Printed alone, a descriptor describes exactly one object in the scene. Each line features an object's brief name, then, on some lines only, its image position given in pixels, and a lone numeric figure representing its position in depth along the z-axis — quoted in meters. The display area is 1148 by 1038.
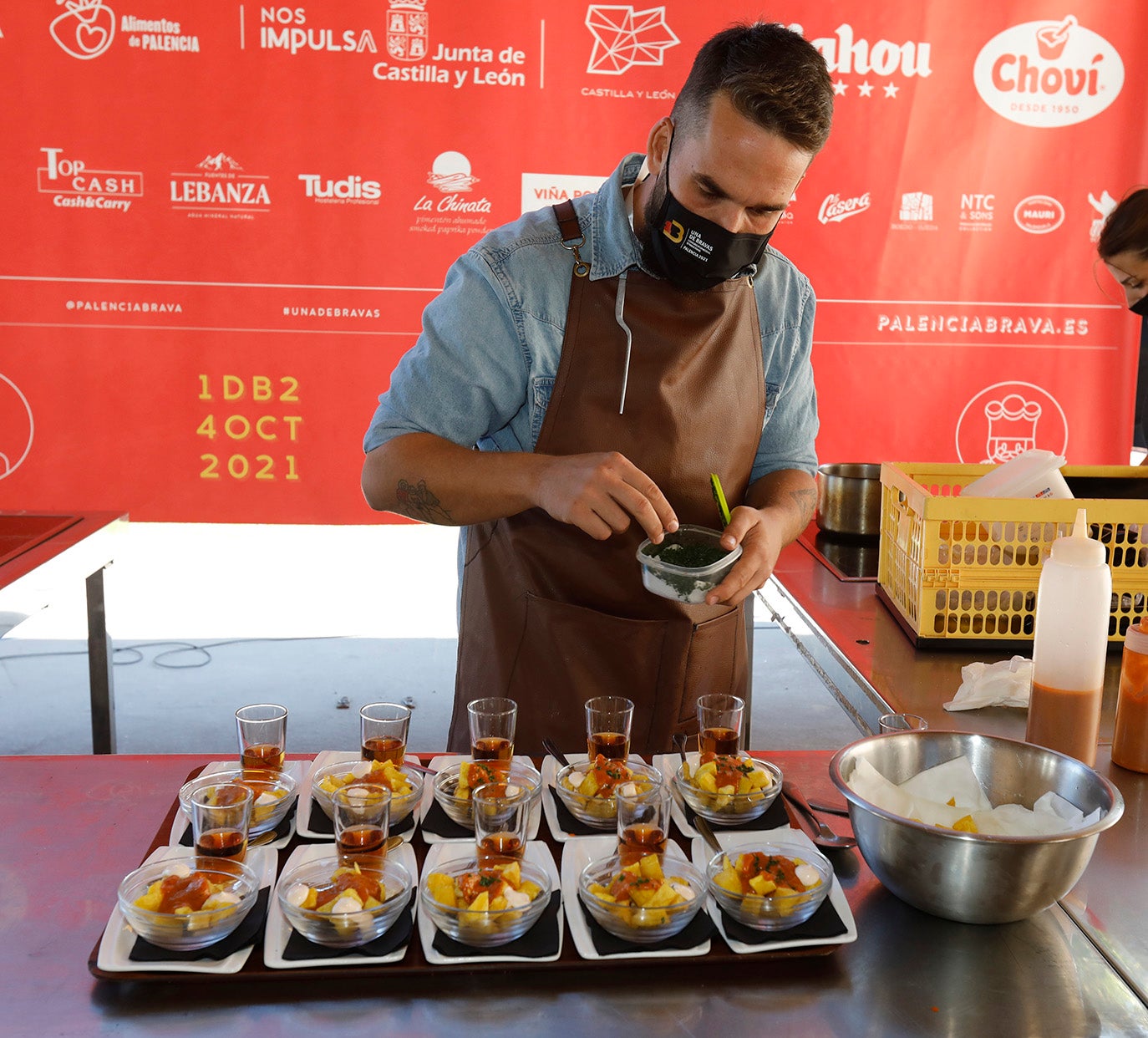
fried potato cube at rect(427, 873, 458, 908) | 1.11
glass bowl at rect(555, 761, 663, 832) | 1.35
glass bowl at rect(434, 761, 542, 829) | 1.35
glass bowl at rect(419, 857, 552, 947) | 1.08
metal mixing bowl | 1.10
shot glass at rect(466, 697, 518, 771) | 1.51
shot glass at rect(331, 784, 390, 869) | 1.17
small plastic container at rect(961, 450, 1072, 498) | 2.07
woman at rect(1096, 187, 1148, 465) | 2.61
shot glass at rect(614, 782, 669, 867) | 1.23
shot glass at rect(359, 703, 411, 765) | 1.49
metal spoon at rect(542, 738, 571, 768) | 1.52
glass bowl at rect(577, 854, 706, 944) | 1.09
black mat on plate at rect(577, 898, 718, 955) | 1.08
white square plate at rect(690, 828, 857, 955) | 1.09
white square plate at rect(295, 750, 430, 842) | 1.32
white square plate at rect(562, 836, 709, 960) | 1.08
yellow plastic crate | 1.99
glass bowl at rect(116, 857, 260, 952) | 1.05
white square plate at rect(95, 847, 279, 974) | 1.03
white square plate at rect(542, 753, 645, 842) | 1.32
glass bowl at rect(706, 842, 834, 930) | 1.11
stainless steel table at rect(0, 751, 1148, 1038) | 1.01
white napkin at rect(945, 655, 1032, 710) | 1.79
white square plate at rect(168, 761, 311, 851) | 1.29
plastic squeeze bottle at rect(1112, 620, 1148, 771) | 1.54
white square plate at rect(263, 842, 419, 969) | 1.04
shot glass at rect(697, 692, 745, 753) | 1.52
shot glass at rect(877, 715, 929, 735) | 1.46
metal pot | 2.85
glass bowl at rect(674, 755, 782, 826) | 1.36
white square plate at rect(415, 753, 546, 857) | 1.32
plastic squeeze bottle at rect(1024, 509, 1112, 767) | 1.41
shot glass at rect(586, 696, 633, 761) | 1.53
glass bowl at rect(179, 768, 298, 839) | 1.31
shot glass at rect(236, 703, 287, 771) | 1.48
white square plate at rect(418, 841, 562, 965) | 1.06
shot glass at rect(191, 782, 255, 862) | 1.20
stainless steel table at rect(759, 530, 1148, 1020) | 1.21
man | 1.72
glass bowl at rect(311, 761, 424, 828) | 1.33
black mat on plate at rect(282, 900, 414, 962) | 1.06
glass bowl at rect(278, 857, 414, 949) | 1.07
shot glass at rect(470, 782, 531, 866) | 1.19
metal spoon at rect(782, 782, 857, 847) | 1.32
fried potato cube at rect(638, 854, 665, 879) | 1.15
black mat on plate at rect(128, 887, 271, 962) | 1.04
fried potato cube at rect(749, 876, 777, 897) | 1.13
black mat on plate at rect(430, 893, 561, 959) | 1.07
